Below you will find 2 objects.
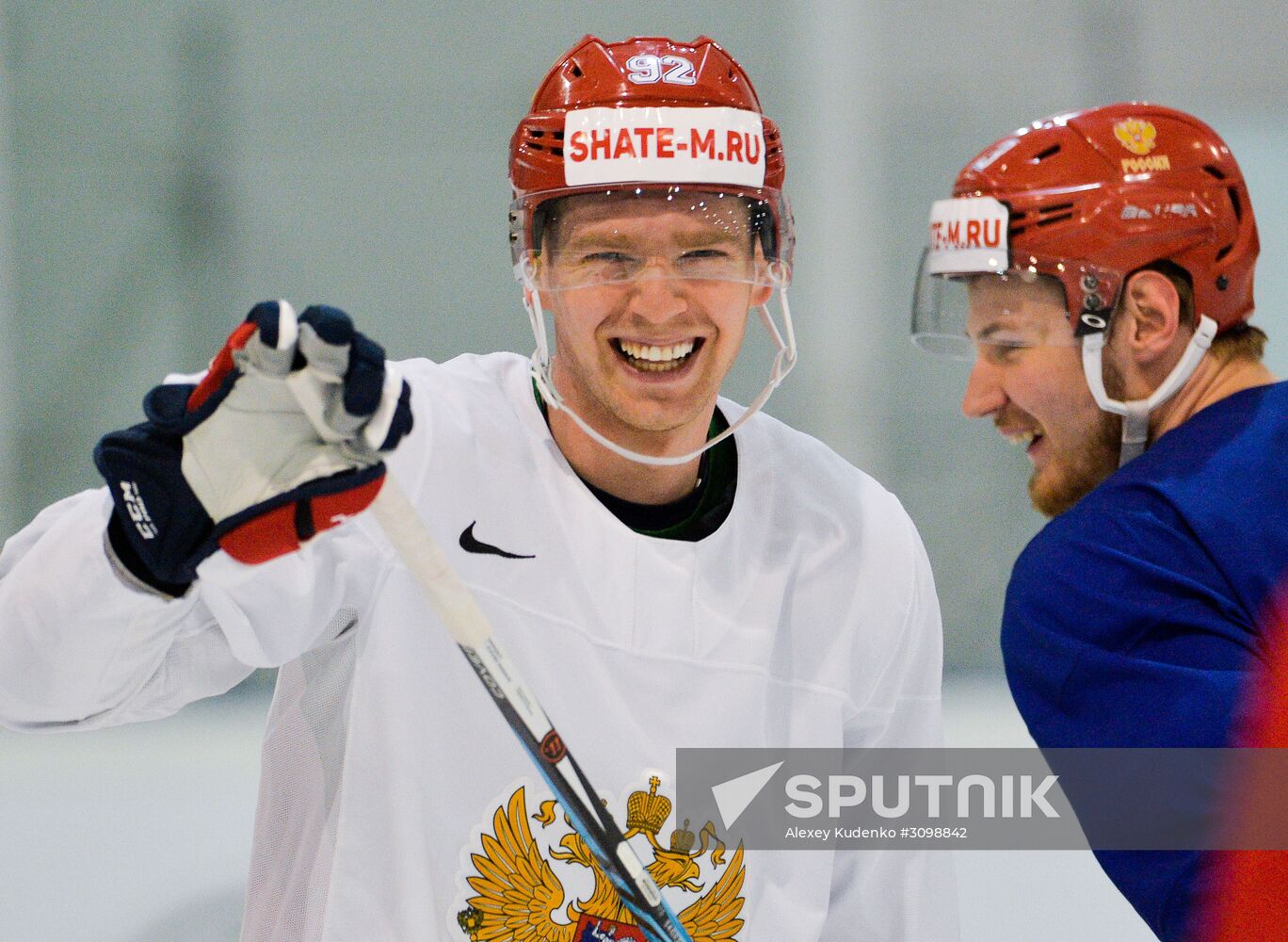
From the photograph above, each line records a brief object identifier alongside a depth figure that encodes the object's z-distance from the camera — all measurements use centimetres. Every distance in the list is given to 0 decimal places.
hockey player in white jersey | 711
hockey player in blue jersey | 704
